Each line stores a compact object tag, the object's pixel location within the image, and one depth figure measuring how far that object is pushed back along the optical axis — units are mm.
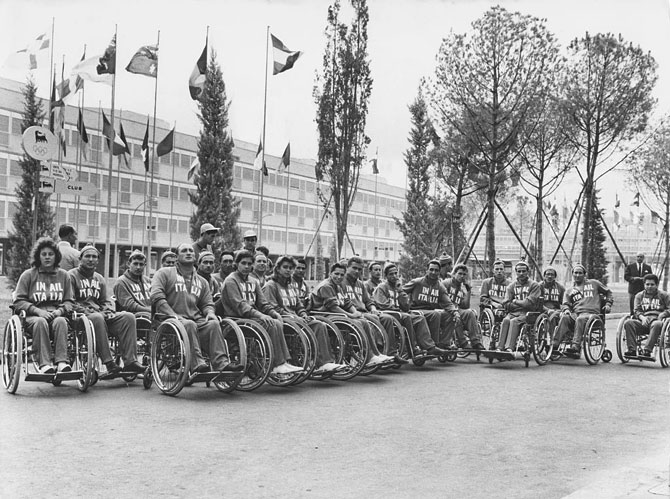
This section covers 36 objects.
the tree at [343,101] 23875
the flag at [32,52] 15571
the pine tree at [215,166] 38125
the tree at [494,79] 22484
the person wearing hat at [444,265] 12633
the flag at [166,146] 27156
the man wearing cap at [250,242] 11559
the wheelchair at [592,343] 12297
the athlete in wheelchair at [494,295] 13289
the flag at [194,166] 33875
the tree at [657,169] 29239
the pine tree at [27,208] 30322
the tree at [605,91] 23328
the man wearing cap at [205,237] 10766
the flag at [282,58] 20125
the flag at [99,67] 19922
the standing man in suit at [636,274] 16984
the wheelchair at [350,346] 9773
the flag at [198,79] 21297
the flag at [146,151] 30202
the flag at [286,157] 31859
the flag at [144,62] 21344
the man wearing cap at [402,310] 11359
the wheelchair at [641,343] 11953
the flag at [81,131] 25594
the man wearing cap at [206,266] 9398
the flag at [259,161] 30062
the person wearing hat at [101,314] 8547
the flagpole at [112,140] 20103
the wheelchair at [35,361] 7930
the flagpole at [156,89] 21811
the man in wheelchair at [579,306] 12430
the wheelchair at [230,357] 8125
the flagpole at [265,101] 23569
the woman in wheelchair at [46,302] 8078
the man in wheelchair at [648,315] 12289
